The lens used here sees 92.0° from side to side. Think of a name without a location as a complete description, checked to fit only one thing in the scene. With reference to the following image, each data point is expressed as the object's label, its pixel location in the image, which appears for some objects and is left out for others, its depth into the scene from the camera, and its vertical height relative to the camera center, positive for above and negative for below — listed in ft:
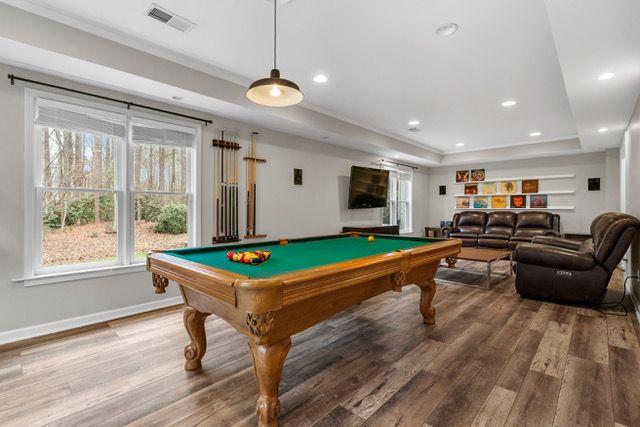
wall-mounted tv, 19.56 +1.45
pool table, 4.54 -1.31
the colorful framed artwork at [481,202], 25.42 +0.66
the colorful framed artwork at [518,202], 23.67 +0.63
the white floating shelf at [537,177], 22.10 +2.47
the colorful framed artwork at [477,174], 25.71 +2.97
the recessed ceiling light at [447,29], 7.95 +4.75
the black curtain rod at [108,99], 8.56 +3.61
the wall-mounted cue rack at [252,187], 14.15 +0.98
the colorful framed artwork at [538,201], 22.97 +0.70
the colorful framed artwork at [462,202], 26.48 +0.63
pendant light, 6.78 +2.76
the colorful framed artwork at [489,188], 25.04 +1.82
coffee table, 14.05 -2.21
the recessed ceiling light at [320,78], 11.23 +4.84
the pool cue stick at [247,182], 14.14 +1.22
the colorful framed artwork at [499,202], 24.56 +0.65
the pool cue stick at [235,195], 13.58 +0.60
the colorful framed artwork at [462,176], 26.50 +2.93
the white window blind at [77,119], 9.18 +2.80
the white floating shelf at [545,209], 21.99 +0.10
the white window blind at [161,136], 11.10 +2.73
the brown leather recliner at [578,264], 10.48 -1.98
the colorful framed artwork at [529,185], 23.30 +1.88
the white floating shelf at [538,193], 22.08 +1.29
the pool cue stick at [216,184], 13.01 +1.03
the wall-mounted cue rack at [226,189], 13.07 +0.86
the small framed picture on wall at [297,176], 16.33 +1.74
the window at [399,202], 24.48 +0.63
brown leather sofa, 20.36 -1.27
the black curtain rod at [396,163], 22.65 +3.63
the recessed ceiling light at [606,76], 9.18 +4.08
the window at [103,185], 9.27 +0.77
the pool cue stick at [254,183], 14.34 +1.17
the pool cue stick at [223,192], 13.16 +0.71
